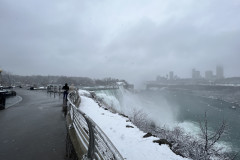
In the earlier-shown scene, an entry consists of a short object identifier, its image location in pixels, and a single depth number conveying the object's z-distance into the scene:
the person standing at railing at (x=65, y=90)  13.81
